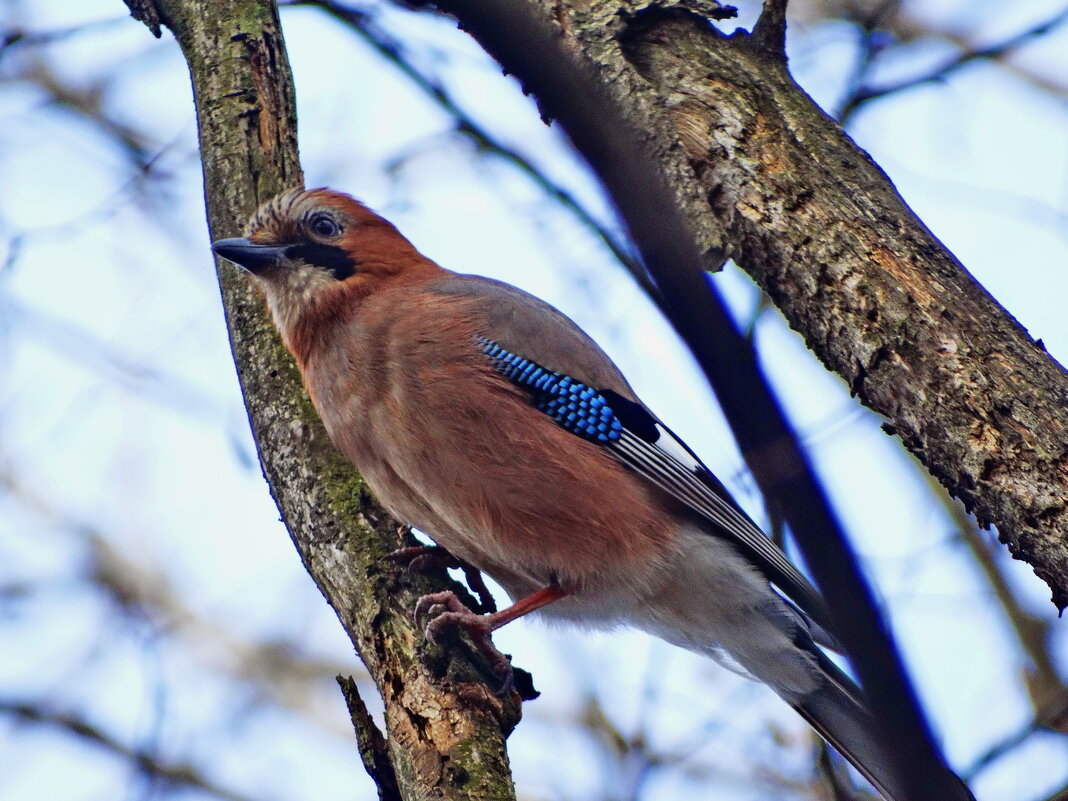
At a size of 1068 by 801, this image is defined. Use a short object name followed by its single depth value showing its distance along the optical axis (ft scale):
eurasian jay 27.25
